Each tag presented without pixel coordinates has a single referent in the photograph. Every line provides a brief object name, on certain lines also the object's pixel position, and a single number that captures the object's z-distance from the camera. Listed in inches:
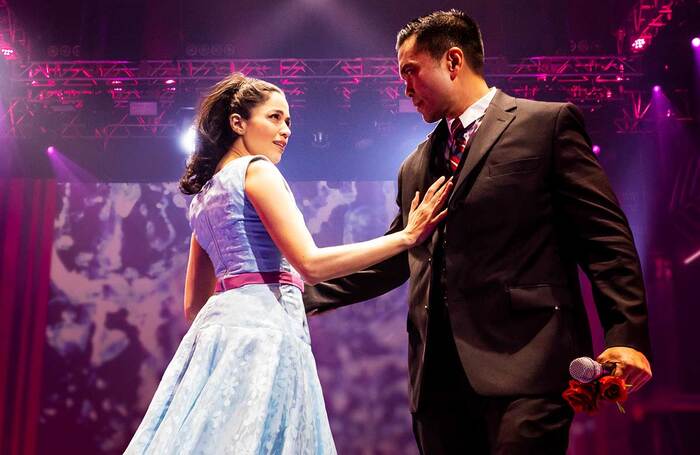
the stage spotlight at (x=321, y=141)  321.4
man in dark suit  70.9
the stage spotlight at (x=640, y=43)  293.1
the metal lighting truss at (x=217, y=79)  299.0
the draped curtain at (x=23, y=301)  306.0
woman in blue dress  74.7
